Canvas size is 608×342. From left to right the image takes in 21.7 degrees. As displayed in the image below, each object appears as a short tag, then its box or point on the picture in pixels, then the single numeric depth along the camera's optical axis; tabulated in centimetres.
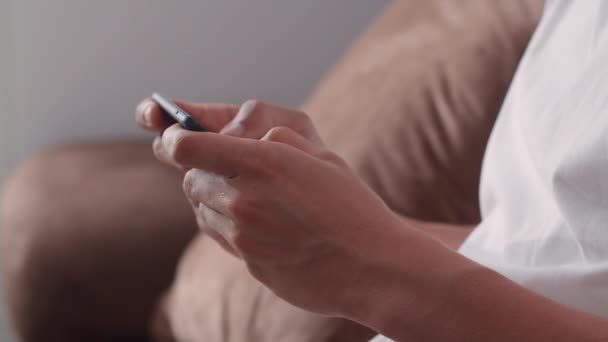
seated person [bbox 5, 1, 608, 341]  84
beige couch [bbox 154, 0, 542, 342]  122
